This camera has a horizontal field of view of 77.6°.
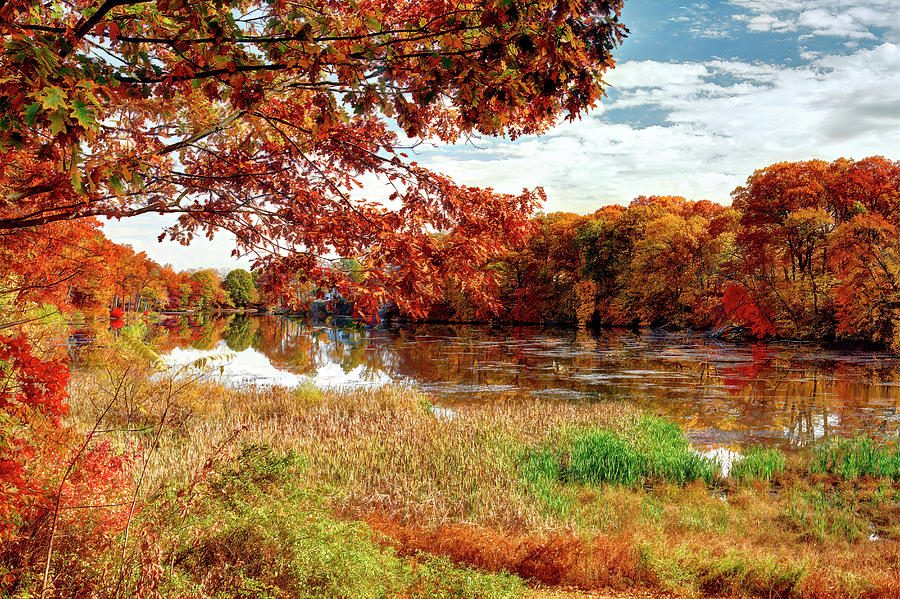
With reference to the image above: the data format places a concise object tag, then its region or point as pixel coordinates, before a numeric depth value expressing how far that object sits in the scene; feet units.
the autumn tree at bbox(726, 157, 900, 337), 115.24
